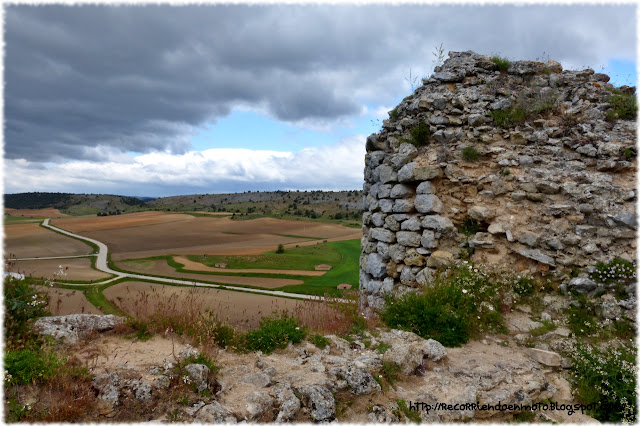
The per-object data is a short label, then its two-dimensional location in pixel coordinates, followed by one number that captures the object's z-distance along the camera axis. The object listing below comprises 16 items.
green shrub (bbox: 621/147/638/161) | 7.37
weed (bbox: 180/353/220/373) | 4.36
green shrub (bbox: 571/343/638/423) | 4.63
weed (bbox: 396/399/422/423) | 4.19
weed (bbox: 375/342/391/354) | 5.45
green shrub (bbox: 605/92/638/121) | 7.93
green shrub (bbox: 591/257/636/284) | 6.42
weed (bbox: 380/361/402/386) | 4.81
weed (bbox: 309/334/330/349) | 5.57
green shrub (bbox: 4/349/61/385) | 3.70
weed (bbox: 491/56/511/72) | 9.56
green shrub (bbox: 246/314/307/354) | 5.44
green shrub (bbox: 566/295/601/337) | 6.11
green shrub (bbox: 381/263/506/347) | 6.23
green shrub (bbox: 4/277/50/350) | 4.46
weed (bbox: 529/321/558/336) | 6.23
